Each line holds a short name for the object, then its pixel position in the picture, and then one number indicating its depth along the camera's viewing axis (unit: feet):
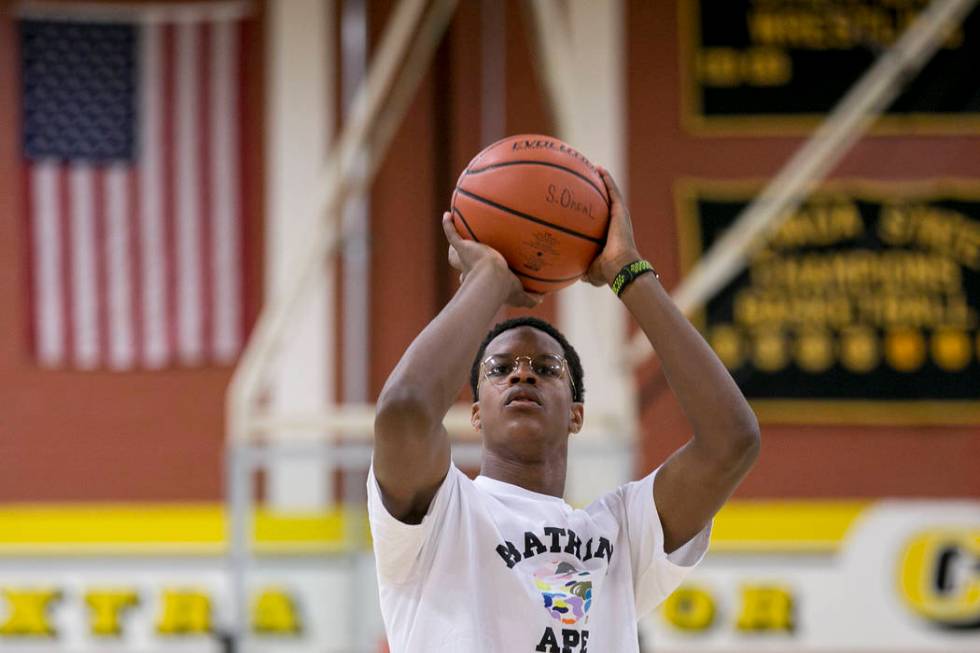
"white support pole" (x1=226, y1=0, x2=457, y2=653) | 39.78
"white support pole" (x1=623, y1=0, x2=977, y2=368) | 42.14
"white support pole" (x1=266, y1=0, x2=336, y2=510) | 47.21
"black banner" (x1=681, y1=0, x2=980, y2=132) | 46.70
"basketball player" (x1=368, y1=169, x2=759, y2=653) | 13.88
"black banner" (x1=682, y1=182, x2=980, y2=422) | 45.93
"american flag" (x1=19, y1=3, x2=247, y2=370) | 47.52
